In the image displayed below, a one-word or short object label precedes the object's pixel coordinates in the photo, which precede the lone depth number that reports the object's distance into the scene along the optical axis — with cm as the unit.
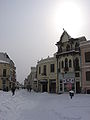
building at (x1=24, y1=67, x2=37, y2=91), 4763
